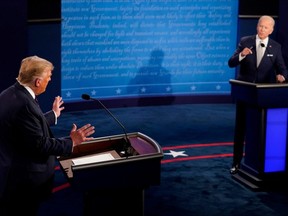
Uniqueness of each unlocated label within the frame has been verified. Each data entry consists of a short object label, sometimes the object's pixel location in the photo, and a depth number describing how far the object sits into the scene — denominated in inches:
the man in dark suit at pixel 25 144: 118.9
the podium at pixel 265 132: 195.3
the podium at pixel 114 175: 120.2
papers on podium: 130.5
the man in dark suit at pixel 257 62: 211.0
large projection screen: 336.2
